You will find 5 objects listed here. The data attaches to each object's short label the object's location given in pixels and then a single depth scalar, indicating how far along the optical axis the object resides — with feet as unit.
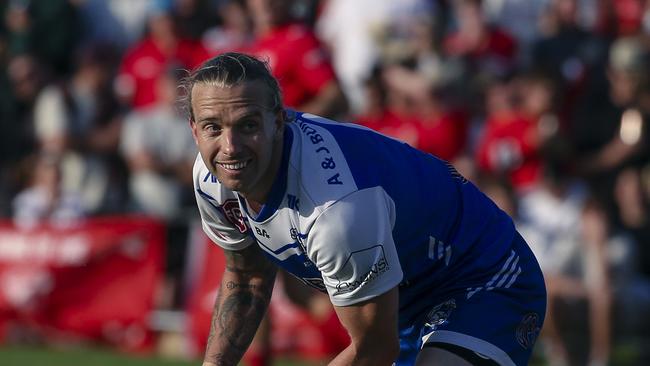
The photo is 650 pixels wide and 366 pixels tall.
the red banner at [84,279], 65.57
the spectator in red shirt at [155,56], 70.75
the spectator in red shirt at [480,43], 67.82
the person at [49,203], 67.72
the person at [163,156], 67.21
